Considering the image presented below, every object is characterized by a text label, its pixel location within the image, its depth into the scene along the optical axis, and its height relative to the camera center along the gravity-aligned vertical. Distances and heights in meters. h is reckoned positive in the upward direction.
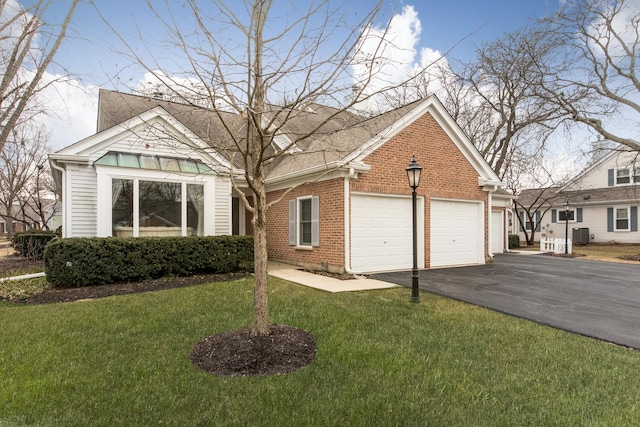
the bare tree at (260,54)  4.16 +2.04
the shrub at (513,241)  22.78 -1.59
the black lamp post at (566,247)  18.55 -1.61
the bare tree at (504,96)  18.37 +7.55
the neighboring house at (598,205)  23.94 +0.90
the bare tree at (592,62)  17.02 +8.03
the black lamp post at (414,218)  6.90 -0.02
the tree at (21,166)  24.66 +3.86
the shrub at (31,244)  14.46 -1.23
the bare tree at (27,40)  6.39 +3.47
